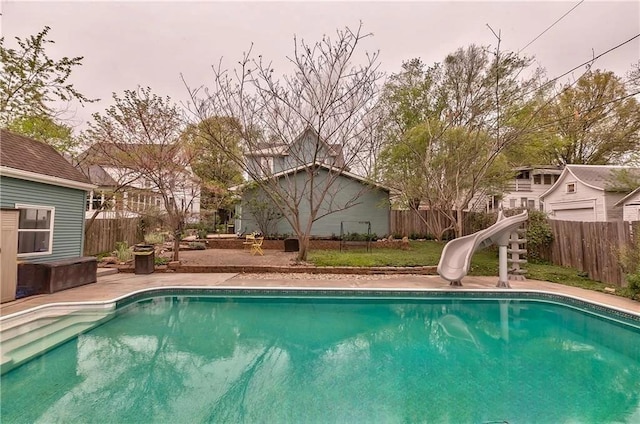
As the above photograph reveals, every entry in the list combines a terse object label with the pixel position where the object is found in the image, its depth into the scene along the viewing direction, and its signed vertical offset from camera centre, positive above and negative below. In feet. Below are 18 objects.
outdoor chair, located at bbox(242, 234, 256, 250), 46.28 -1.38
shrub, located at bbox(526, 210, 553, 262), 34.53 -0.13
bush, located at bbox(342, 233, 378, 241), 46.85 -0.83
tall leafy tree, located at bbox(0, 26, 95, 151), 29.25 +15.13
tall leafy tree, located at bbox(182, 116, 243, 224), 34.65 +12.19
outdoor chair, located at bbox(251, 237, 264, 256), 41.98 -2.26
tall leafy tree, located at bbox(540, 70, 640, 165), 62.39 +22.96
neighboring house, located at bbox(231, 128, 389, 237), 51.52 +3.97
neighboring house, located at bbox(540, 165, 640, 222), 45.80 +5.89
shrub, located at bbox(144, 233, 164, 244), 40.65 -0.88
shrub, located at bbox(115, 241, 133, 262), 33.14 -2.34
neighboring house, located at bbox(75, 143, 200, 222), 37.50 +6.33
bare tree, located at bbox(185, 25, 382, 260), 31.60 +14.55
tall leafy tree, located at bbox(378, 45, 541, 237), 34.40 +13.70
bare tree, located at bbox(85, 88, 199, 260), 33.35 +10.91
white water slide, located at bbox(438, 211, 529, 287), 26.48 -1.68
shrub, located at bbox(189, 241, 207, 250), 46.80 -2.10
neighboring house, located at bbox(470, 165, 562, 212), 80.59 +11.42
